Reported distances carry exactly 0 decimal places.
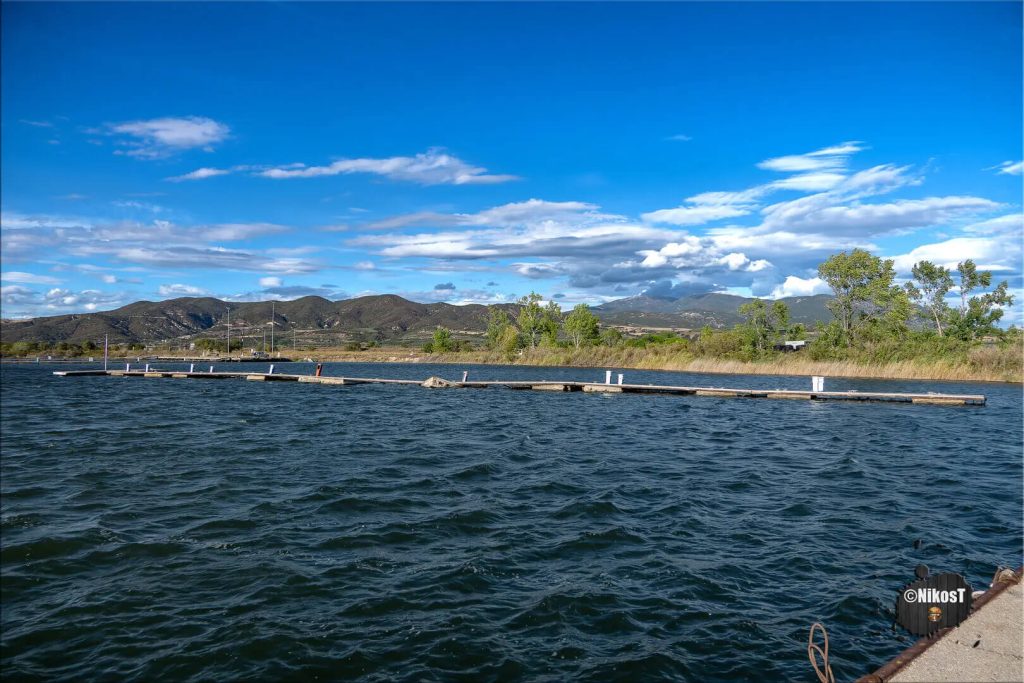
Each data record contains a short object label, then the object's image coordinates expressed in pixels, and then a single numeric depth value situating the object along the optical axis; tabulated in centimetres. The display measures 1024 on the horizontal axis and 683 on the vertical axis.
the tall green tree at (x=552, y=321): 10812
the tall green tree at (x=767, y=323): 8800
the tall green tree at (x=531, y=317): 10825
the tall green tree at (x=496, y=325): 10934
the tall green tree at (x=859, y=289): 7788
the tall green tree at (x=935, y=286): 7494
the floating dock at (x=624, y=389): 3669
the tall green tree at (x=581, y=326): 10544
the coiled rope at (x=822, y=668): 556
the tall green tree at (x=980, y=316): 6962
